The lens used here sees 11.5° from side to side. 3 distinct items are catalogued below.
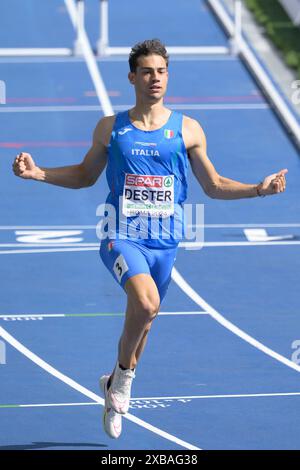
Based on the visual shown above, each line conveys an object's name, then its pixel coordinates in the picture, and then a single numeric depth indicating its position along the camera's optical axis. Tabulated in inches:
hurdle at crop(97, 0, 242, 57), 853.2
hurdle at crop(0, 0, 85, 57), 845.8
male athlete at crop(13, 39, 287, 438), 376.2
